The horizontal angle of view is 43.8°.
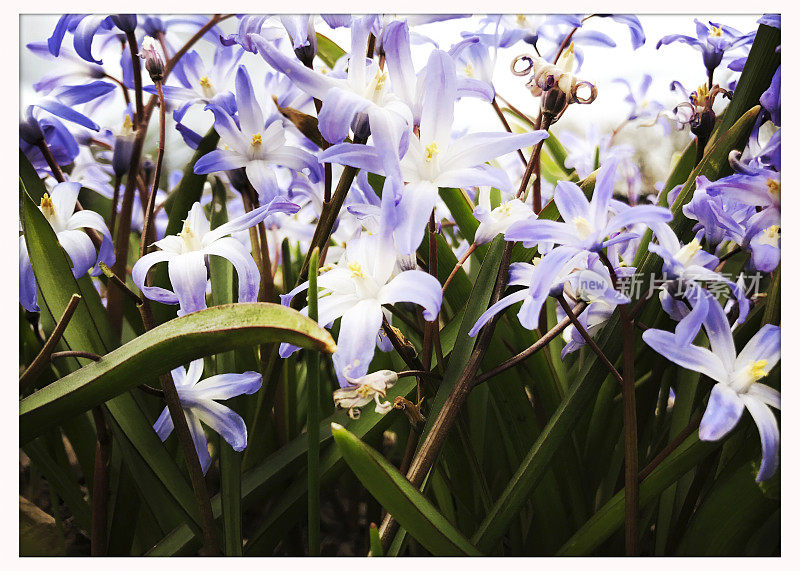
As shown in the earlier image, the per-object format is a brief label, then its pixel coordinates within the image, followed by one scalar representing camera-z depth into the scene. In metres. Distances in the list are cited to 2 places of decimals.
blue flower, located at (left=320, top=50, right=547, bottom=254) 0.20
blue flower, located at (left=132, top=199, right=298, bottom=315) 0.21
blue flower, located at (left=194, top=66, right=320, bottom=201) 0.23
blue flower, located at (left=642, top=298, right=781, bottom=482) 0.19
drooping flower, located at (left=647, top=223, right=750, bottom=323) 0.20
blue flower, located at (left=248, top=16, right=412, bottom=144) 0.20
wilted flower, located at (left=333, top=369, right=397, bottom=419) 0.19
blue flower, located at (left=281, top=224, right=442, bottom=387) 0.20
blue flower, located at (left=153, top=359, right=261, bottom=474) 0.22
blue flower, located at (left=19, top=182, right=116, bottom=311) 0.23
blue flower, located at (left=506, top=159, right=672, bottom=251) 0.19
